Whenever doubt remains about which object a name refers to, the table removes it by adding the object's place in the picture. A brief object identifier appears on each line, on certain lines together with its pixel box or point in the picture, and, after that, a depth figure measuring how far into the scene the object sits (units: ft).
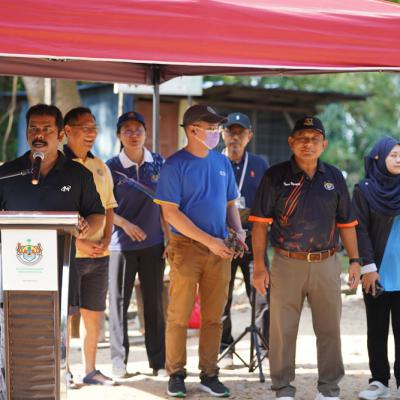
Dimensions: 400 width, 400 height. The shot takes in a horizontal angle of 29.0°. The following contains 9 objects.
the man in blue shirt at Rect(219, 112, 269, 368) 21.83
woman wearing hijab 17.93
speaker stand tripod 20.87
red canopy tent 12.33
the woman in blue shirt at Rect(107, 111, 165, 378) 20.18
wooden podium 13.14
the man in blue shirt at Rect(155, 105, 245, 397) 17.63
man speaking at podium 14.88
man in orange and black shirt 16.88
